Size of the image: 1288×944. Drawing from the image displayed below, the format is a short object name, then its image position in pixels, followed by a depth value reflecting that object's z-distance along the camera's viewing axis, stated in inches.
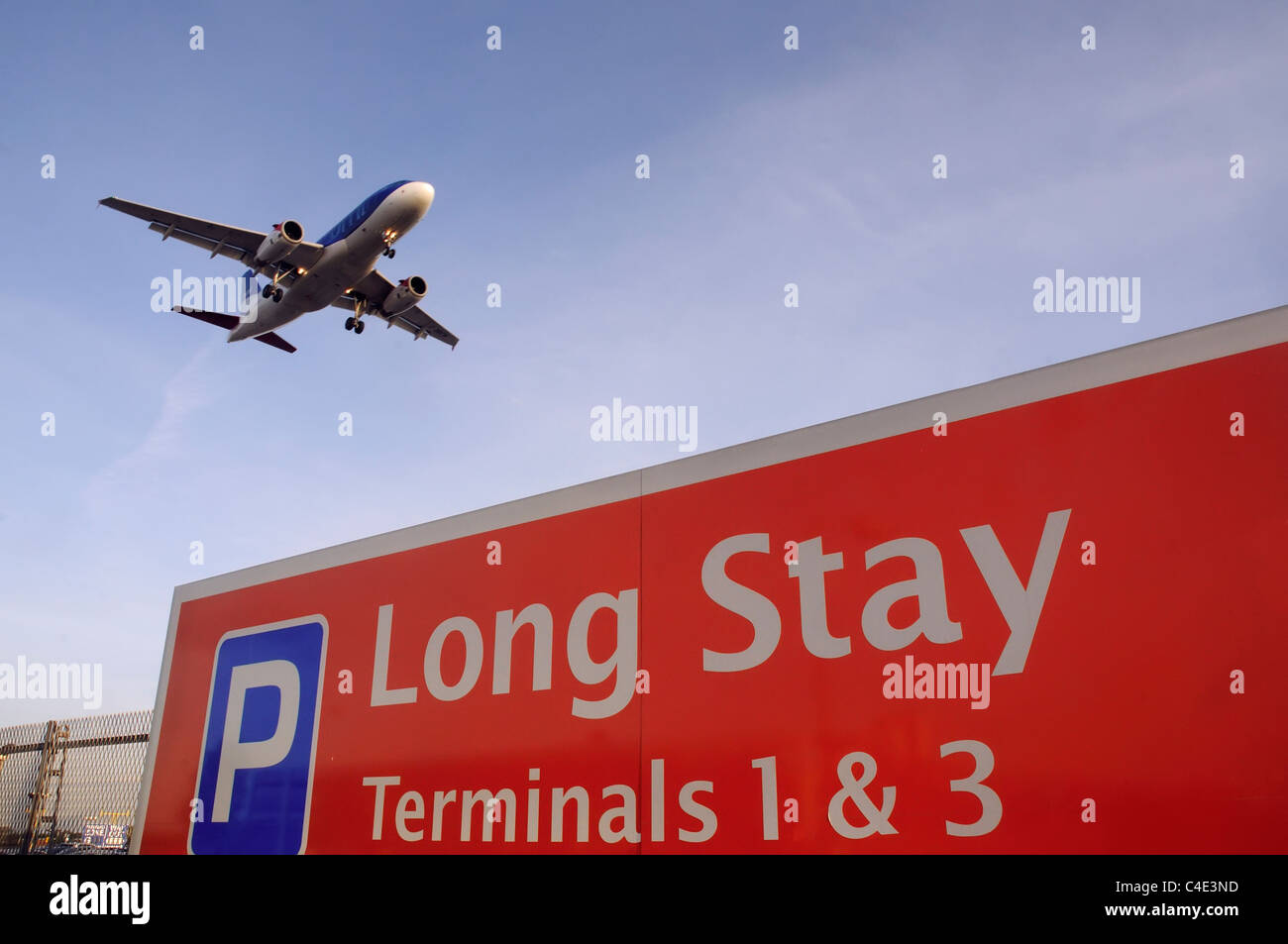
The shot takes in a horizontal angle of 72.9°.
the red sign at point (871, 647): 85.0
